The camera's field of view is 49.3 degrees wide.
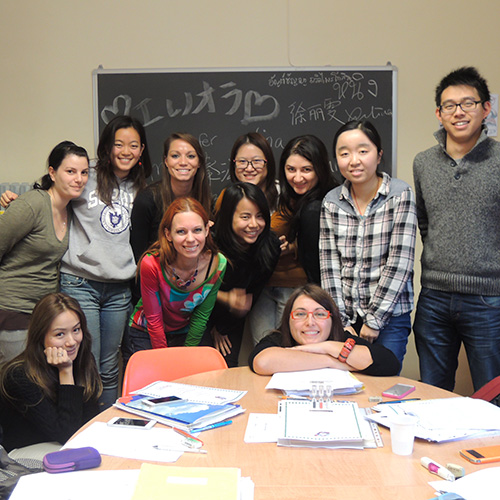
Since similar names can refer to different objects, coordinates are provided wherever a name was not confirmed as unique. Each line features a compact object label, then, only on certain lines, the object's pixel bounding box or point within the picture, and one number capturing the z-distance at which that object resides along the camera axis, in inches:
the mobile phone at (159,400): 65.1
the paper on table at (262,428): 57.2
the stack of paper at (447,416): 56.9
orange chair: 83.7
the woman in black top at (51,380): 86.1
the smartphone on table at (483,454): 50.8
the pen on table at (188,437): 55.8
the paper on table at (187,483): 40.1
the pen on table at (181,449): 54.1
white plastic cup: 52.5
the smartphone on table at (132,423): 59.7
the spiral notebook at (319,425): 55.2
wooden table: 46.0
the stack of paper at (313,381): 71.4
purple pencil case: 47.7
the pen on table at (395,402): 66.8
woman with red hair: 98.9
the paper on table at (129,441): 52.9
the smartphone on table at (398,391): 70.2
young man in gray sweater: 95.3
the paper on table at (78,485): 43.1
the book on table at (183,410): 60.4
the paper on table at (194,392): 67.2
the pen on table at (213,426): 59.6
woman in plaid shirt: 94.5
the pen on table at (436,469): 47.7
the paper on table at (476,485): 43.0
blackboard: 148.5
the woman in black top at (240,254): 105.1
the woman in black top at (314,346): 79.3
